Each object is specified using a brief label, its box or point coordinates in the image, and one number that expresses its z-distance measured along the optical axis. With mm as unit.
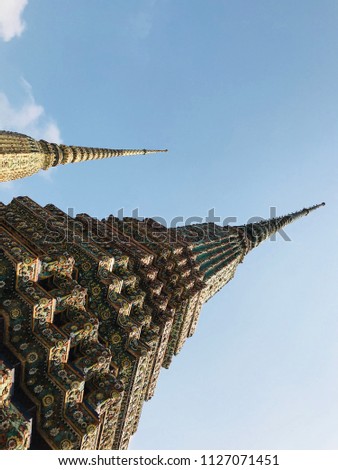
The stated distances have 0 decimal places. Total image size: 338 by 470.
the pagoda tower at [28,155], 17161
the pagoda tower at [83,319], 12172
